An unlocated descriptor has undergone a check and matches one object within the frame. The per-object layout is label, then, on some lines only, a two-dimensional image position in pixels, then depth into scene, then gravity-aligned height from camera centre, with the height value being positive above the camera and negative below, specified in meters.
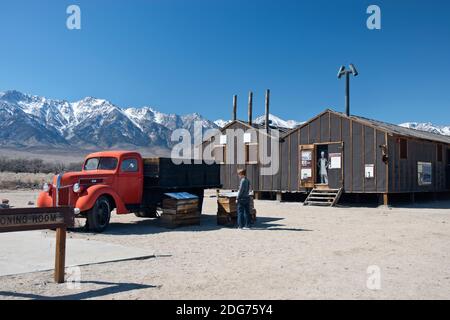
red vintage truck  12.52 -0.02
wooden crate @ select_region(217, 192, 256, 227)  14.45 -0.80
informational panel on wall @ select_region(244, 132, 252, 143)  27.89 +2.95
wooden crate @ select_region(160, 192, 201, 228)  13.81 -0.79
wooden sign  6.44 -0.56
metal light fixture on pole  24.61 +6.23
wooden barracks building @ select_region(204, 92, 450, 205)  21.83 +1.35
